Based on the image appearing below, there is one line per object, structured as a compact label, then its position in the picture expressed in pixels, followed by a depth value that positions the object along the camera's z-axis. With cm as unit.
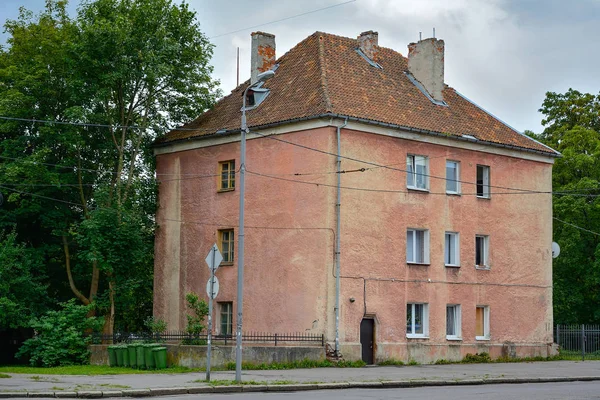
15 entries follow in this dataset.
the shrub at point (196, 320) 3506
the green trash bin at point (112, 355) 3491
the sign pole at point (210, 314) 2532
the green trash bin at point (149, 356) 3259
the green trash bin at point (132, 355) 3350
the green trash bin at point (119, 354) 3441
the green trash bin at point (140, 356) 3291
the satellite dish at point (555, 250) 4531
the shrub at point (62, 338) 3888
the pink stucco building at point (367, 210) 3700
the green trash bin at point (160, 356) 3247
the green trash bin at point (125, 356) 3400
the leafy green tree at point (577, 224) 5734
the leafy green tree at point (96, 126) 4084
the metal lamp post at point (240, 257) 2570
